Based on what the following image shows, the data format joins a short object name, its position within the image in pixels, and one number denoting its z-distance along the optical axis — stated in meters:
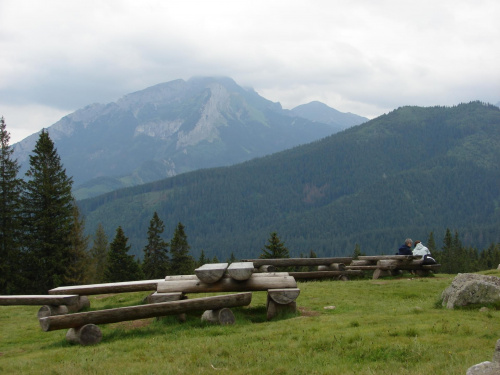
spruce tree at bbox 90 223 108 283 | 85.60
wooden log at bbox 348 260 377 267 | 25.25
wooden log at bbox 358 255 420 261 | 22.52
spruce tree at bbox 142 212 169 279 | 67.00
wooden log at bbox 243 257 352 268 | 22.38
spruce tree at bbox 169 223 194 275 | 67.43
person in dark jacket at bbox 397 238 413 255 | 24.05
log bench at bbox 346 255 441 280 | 22.66
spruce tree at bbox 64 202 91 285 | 42.72
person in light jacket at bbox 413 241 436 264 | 23.20
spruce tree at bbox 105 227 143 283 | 56.00
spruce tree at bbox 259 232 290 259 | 55.81
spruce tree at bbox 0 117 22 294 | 40.00
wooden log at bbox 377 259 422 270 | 22.64
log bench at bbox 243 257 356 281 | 22.28
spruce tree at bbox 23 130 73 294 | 41.56
